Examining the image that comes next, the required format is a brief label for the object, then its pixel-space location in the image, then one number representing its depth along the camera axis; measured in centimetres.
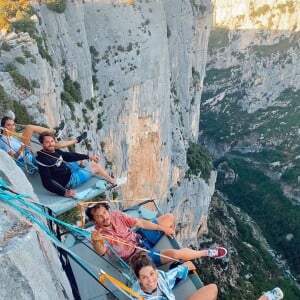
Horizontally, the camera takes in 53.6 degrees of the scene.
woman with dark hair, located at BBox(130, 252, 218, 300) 336
